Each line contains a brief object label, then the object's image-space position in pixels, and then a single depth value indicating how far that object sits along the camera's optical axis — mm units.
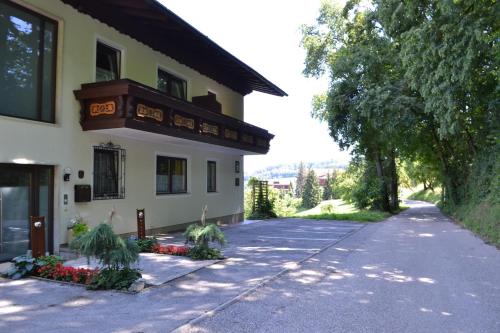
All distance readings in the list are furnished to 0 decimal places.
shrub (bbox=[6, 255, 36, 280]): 7493
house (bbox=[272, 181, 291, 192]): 151675
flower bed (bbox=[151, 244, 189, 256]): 9969
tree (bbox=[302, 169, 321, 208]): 89525
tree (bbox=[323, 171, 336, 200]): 94856
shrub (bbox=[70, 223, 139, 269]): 6691
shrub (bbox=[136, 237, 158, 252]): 10422
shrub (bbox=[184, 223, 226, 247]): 9445
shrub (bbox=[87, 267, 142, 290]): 6801
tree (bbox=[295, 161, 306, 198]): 117850
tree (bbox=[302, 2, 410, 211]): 20594
